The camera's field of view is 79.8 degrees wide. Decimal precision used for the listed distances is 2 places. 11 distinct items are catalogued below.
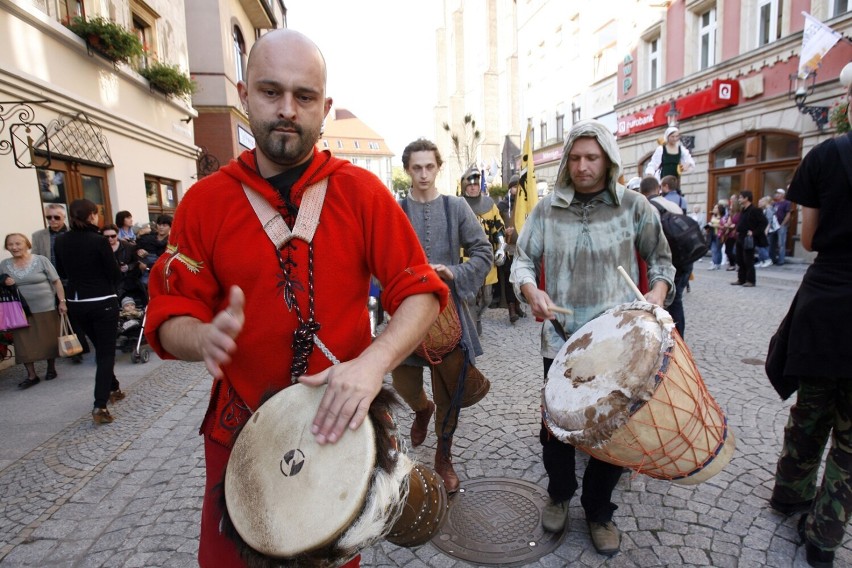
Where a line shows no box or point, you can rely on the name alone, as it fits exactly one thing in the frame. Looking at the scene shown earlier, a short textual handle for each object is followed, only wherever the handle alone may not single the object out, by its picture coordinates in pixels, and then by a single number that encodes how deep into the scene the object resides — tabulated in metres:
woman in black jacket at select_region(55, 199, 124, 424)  4.79
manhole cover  2.56
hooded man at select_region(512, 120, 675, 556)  2.58
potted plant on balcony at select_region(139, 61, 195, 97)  9.70
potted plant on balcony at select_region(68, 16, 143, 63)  7.51
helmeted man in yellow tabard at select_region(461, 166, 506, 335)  6.31
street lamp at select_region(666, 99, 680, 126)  16.69
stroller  6.56
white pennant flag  10.99
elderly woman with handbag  5.48
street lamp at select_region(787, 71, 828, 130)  12.16
